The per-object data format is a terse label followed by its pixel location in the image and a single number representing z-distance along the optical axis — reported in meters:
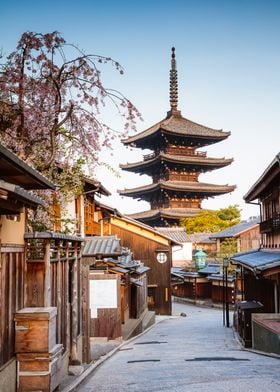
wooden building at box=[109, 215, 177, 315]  36.88
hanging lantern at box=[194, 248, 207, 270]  46.28
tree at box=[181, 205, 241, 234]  53.00
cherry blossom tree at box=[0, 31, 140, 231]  11.48
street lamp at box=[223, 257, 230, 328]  24.92
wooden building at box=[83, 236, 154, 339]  18.14
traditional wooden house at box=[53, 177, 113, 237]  21.52
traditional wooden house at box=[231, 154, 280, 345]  17.14
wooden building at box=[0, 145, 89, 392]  6.87
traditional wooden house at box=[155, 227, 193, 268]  52.44
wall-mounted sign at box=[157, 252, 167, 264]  37.34
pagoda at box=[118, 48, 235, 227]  53.47
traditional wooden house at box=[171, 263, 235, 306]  42.58
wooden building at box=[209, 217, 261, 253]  48.41
